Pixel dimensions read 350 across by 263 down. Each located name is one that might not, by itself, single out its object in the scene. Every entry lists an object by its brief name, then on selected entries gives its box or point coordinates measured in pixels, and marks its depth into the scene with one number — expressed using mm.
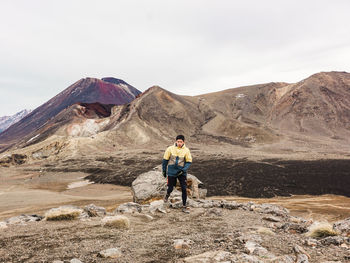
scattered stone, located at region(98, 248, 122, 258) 4402
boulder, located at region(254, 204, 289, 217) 10071
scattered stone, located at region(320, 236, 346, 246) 5516
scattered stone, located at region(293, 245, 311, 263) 4378
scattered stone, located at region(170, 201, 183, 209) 9461
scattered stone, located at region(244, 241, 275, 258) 4565
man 8562
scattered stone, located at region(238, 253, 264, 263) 4106
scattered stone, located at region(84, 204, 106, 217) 7987
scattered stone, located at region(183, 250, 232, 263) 4191
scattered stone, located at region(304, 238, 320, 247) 5477
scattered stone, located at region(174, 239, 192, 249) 5059
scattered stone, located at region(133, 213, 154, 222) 7749
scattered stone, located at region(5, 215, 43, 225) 7883
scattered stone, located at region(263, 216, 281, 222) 8503
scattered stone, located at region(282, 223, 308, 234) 6766
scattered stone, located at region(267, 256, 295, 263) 4210
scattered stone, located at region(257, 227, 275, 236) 6288
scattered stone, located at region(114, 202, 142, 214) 9027
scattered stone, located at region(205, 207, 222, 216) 8992
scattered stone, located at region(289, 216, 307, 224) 9059
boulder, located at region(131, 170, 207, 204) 14281
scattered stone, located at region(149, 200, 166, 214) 8691
